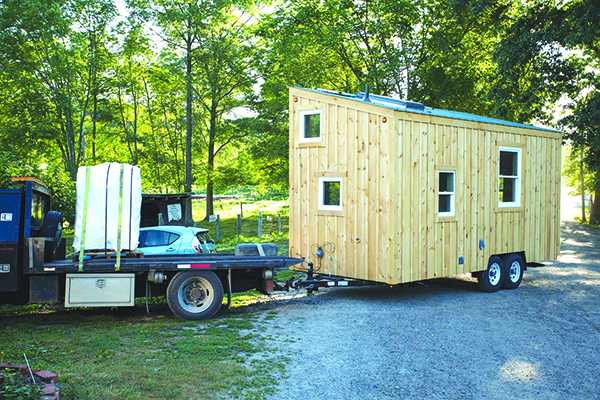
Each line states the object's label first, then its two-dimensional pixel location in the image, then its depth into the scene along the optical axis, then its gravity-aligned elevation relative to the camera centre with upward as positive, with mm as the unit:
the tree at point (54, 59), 24562 +7298
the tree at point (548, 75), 20297 +5818
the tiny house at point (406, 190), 10039 +390
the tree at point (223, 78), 28578 +7361
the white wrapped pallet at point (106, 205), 7938 -29
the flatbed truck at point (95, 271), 7746 -1100
